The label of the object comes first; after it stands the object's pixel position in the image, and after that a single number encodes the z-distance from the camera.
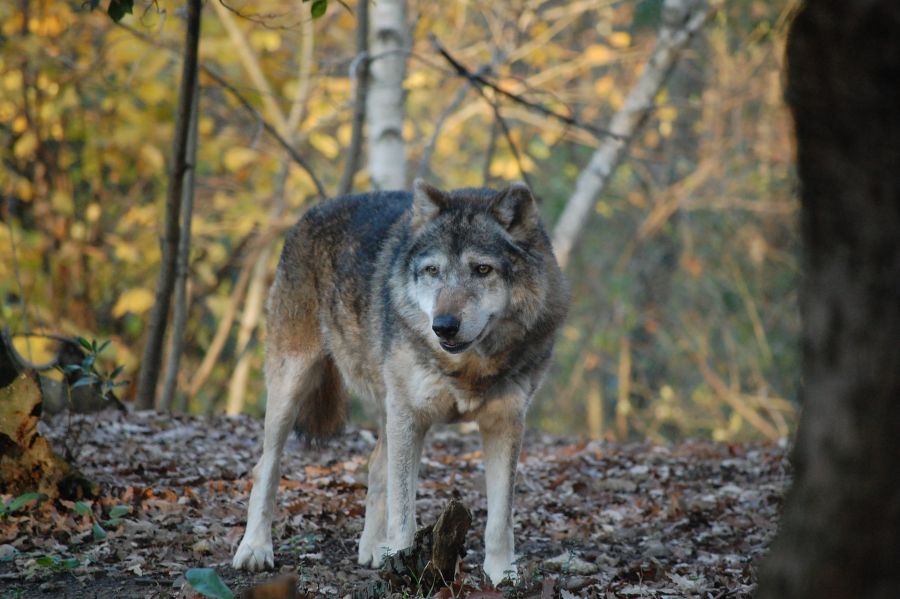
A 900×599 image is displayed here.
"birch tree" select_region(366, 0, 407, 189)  19.95
